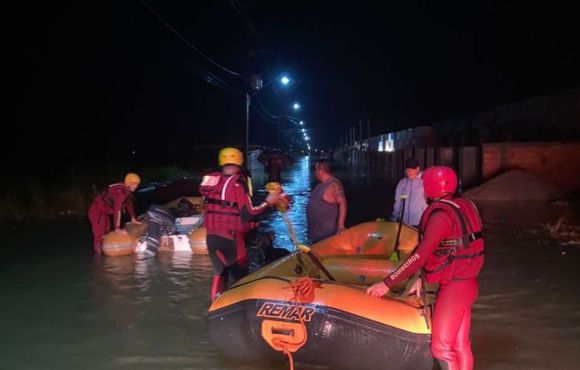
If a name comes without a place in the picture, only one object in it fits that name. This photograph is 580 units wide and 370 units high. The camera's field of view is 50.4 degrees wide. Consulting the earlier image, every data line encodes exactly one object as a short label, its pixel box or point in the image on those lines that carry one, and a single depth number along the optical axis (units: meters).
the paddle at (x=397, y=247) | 8.12
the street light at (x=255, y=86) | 31.73
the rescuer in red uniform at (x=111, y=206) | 11.18
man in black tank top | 8.30
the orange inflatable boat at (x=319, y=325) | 5.12
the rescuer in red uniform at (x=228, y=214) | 6.29
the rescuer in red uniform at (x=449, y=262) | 4.29
